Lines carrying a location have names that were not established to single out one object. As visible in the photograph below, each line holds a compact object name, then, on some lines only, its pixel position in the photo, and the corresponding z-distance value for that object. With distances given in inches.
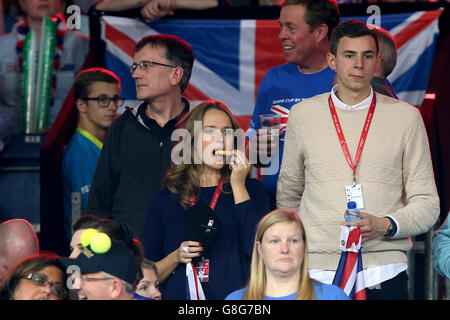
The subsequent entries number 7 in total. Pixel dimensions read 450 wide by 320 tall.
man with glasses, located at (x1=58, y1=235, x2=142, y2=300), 308.2
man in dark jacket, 419.8
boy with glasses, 486.3
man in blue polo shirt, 434.0
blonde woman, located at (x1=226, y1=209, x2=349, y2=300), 306.5
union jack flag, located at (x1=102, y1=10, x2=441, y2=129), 526.3
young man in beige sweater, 343.9
